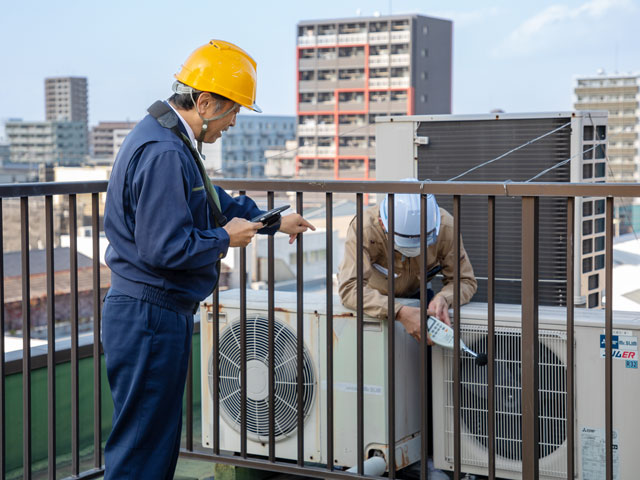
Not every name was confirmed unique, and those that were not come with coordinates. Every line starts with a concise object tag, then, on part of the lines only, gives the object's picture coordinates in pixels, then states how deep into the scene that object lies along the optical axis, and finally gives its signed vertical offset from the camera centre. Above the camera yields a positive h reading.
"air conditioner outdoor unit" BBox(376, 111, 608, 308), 3.75 +0.29
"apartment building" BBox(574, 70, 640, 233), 85.31 +12.81
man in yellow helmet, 2.02 -0.05
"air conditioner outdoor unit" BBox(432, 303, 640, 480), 2.73 -0.59
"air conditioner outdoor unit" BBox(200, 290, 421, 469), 3.02 -0.59
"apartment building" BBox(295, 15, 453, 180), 95.06 +17.69
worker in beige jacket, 2.94 -0.14
